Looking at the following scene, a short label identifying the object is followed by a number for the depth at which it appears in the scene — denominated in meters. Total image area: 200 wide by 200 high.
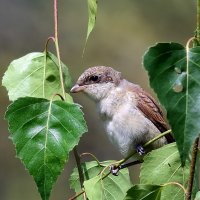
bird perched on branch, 7.68
